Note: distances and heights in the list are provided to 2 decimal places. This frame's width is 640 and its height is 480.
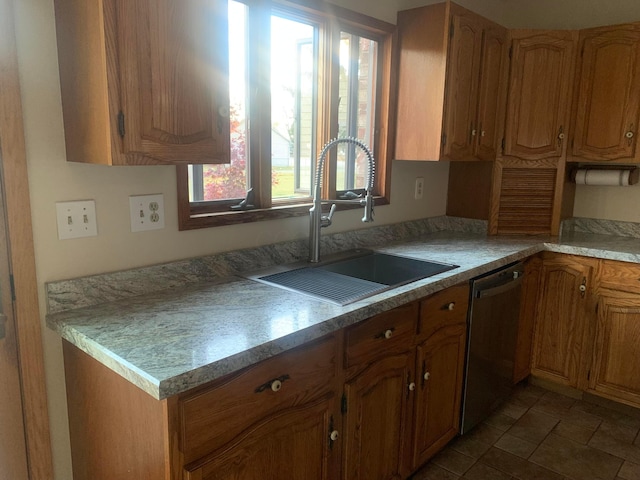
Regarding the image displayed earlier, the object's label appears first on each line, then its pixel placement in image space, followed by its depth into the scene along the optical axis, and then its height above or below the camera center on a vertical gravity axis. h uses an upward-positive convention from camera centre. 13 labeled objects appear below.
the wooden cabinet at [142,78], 1.21 +0.21
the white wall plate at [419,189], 2.86 -0.15
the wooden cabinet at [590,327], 2.46 -0.86
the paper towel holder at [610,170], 2.80 -0.02
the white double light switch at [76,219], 1.43 -0.18
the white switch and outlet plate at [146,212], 1.60 -0.18
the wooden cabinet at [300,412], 1.15 -0.72
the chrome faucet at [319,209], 2.00 -0.20
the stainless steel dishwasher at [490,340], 2.19 -0.85
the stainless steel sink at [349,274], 1.70 -0.45
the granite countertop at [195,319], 1.12 -0.46
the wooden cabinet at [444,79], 2.36 +0.43
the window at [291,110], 1.90 +0.23
